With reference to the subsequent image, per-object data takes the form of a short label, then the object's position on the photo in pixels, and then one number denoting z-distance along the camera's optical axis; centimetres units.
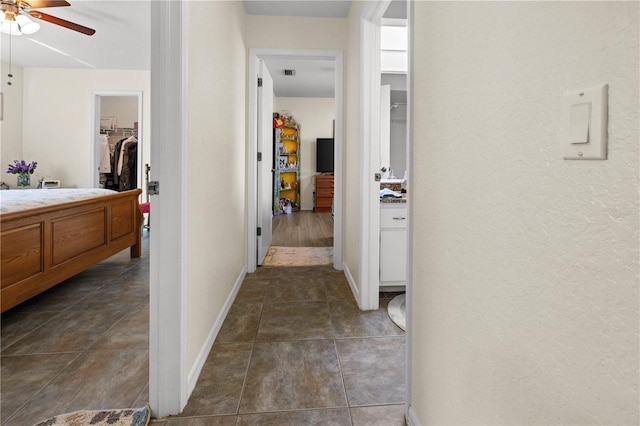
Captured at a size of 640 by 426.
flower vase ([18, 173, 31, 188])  480
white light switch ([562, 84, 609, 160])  47
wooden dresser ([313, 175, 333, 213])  801
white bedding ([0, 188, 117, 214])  216
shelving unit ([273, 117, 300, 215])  780
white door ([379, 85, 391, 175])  336
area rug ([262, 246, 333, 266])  364
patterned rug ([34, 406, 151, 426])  132
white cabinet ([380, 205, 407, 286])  262
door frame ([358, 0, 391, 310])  235
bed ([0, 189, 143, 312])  206
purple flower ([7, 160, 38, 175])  471
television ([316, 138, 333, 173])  803
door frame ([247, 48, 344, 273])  327
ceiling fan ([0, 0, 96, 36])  291
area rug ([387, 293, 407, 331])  221
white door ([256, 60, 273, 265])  343
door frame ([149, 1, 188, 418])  133
